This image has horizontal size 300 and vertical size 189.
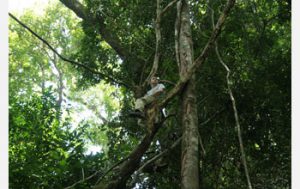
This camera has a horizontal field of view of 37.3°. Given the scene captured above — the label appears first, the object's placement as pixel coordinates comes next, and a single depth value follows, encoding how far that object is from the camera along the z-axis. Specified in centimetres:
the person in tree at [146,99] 651
